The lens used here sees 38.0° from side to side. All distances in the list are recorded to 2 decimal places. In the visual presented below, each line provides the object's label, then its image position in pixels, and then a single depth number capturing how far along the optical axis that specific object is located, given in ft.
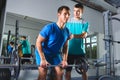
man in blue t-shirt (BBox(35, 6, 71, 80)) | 6.33
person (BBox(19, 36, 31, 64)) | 12.06
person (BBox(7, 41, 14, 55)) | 11.30
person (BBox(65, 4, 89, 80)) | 8.39
